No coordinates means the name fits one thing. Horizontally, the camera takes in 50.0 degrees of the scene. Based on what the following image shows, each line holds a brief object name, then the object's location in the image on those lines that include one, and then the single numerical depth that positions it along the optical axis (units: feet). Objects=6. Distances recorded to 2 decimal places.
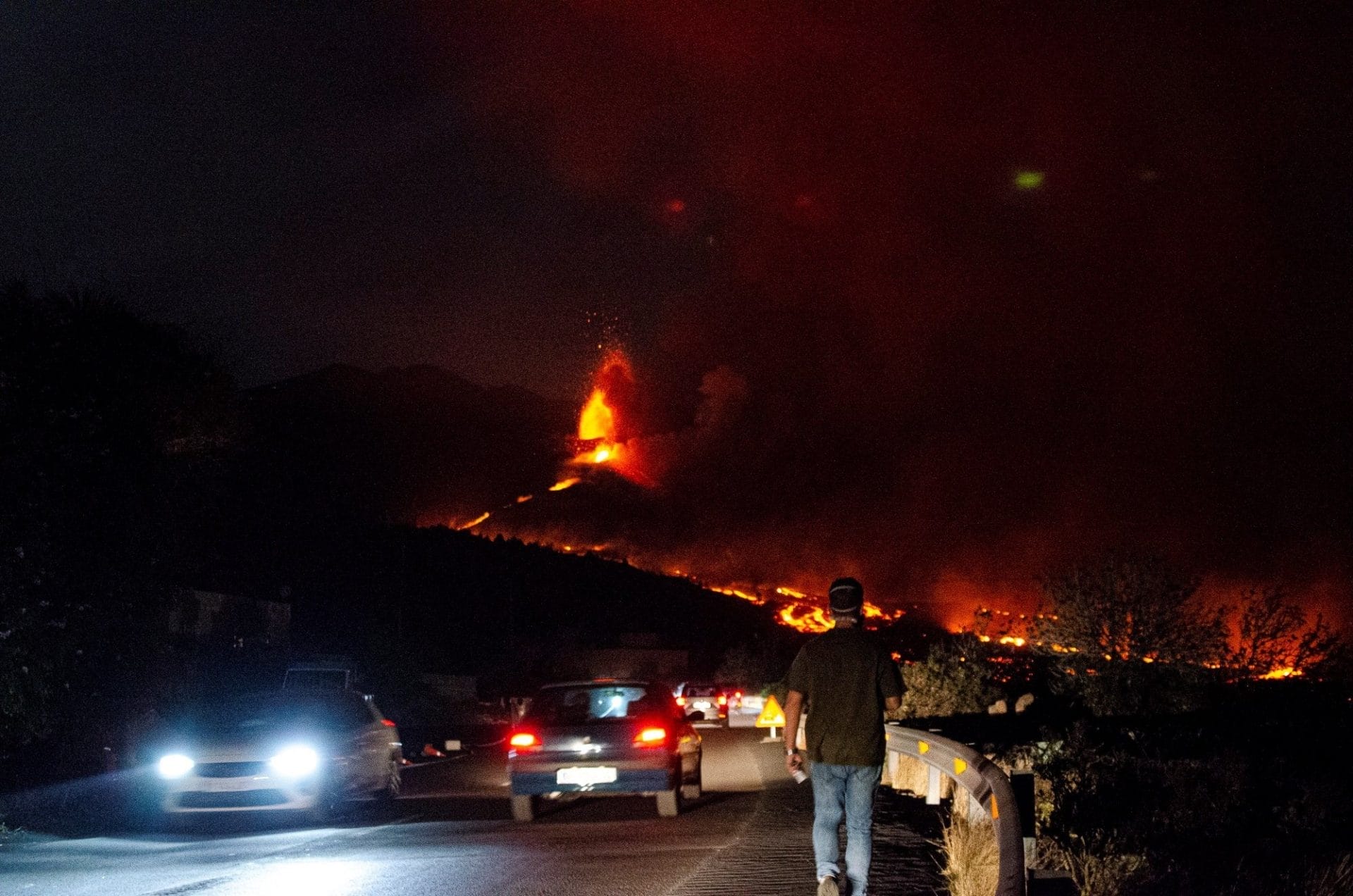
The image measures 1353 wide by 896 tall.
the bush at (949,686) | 95.66
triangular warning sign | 105.19
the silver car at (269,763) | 49.96
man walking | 26.45
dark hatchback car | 49.85
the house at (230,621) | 110.01
